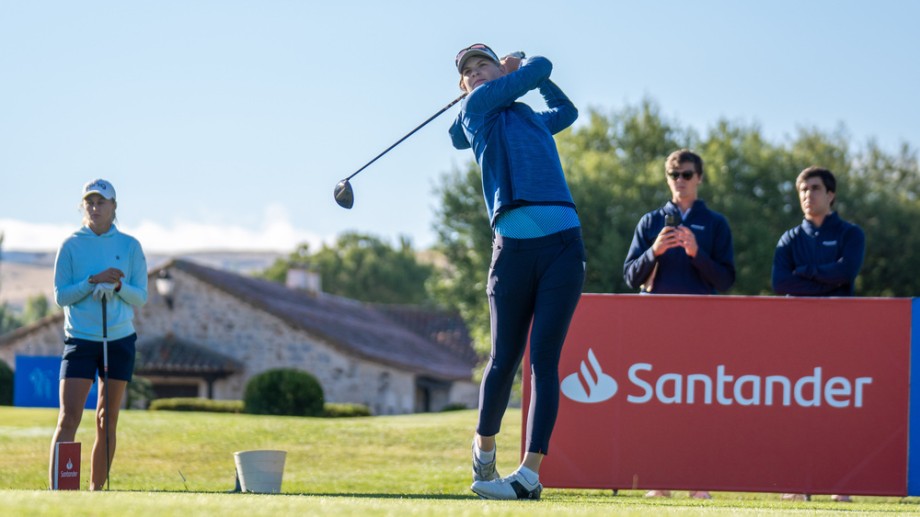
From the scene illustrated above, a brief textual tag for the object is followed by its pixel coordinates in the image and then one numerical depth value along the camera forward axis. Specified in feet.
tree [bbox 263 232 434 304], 304.91
